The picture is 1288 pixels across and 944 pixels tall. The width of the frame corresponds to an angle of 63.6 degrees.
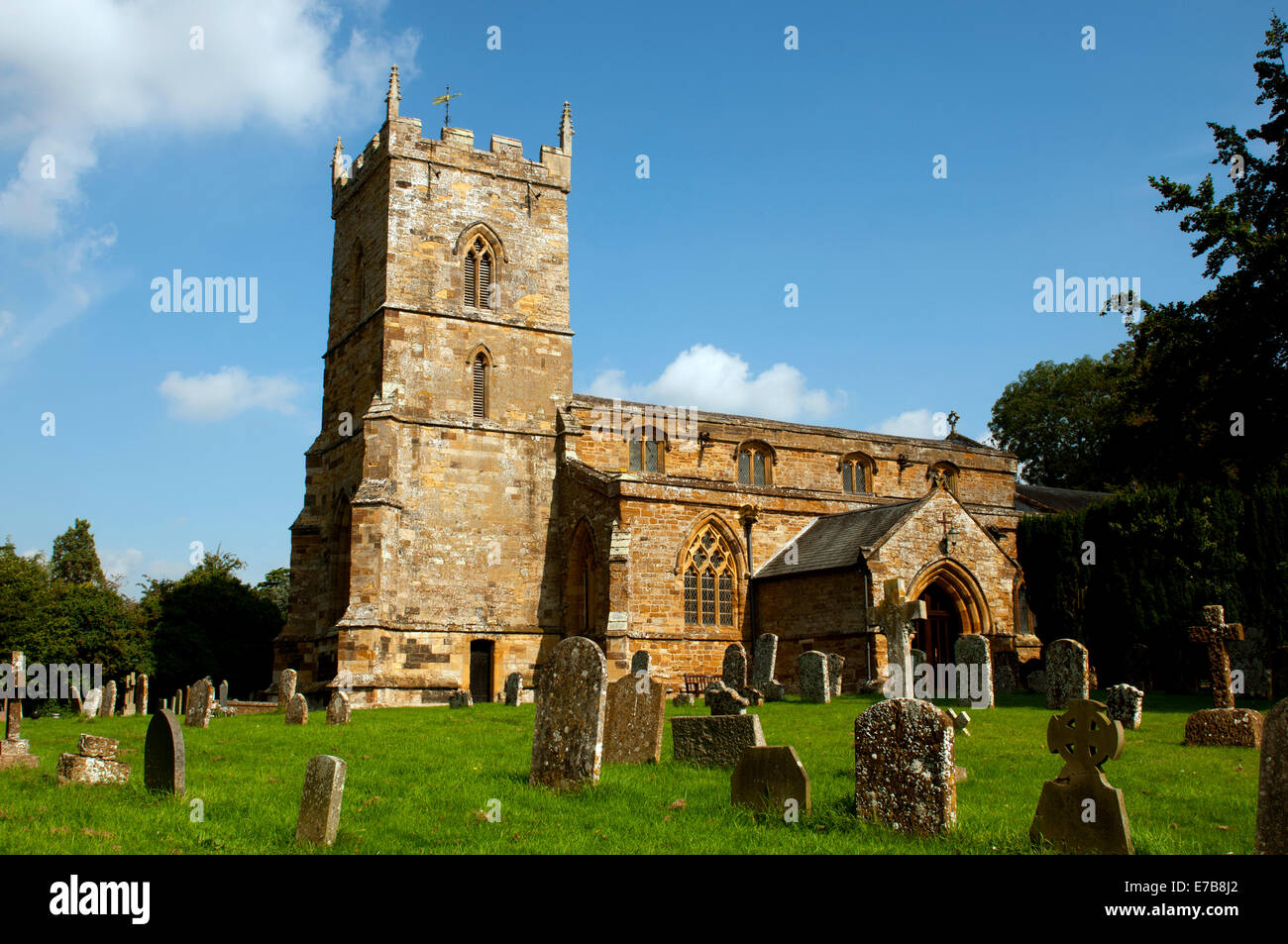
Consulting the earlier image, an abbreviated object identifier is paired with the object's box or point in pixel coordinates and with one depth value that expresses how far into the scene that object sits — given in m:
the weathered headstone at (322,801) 7.40
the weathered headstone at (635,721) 11.25
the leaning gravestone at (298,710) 17.88
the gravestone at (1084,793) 6.99
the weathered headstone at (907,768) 7.76
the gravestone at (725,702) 13.60
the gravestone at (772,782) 8.28
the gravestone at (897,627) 16.67
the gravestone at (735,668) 20.64
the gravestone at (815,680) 19.61
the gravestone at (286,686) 22.46
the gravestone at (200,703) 17.59
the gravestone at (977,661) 18.55
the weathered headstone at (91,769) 10.05
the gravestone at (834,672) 21.03
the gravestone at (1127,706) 15.09
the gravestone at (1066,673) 17.69
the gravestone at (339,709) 17.75
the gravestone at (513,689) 22.98
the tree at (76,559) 53.41
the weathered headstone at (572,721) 9.46
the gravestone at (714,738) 10.68
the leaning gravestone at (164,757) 9.32
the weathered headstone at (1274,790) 5.95
